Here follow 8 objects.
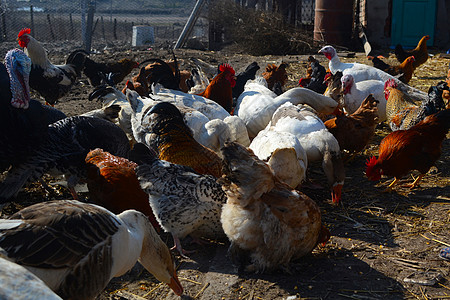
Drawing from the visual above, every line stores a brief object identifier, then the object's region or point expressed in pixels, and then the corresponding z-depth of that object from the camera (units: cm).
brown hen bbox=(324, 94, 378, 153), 538
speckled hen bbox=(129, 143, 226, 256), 357
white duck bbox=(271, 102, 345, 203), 447
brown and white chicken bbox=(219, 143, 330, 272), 309
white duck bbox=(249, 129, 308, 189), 400
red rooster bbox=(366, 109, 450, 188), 472
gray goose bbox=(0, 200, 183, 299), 237
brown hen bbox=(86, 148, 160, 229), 392
